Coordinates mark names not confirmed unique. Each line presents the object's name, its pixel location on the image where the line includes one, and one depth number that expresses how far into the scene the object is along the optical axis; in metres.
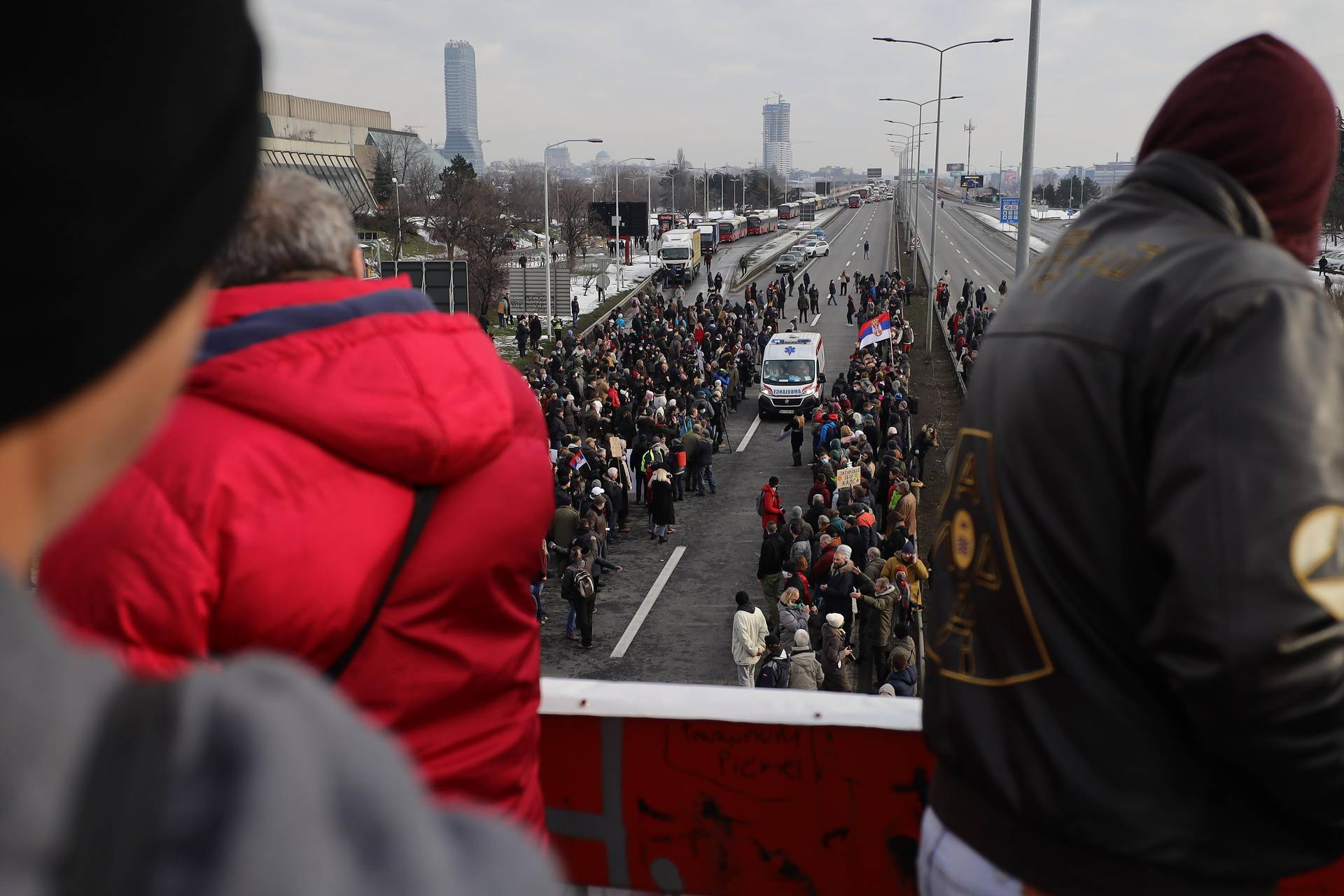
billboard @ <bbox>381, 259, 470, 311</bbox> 24.08
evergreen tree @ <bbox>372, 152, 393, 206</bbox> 91.06
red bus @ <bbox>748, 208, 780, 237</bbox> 101.19
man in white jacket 12.62
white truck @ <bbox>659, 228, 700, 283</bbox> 63.06
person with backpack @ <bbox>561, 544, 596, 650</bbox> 15.68
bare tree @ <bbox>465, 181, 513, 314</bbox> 48.34
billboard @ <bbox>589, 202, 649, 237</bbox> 73.75
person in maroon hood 1.51
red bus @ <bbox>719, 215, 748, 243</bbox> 90.89
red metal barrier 2.94
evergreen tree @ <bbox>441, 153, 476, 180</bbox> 79.75
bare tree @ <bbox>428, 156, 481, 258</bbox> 53.06
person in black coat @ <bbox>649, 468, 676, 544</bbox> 20.55
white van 31.08
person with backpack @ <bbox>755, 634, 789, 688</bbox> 11.29
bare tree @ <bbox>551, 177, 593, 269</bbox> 66.44
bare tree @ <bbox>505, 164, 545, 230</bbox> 91.56
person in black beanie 0.49
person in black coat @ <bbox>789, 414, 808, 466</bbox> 25.56
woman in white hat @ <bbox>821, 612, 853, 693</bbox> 11.84
